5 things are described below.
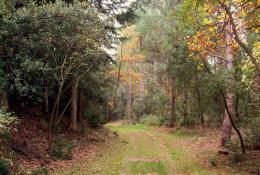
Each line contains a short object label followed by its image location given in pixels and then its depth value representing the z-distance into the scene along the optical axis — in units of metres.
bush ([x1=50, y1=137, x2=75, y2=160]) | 14.23
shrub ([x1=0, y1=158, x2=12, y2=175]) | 9.16
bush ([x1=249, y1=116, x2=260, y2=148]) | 13.44
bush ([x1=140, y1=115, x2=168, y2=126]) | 37.59
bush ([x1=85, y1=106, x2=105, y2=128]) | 26.55
